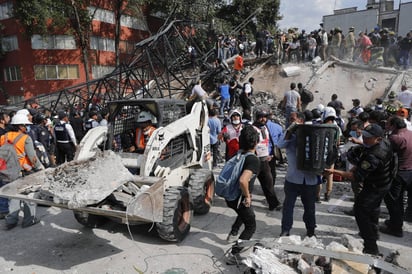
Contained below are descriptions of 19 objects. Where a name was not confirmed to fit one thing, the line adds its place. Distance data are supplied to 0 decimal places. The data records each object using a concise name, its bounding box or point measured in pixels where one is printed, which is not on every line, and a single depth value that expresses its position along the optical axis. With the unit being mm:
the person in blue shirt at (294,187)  4301
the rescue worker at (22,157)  5281
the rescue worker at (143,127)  5391
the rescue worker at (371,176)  3795
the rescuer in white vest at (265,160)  5711
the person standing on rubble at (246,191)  3773
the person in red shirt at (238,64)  15117
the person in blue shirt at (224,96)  12484
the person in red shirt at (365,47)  15119
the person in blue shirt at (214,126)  7930
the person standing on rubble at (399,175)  4695
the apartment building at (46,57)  23656
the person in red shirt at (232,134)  6484
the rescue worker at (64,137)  8148
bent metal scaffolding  12853
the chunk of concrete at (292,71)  15766
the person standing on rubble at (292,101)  10219
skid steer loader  3801
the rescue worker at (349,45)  15609
